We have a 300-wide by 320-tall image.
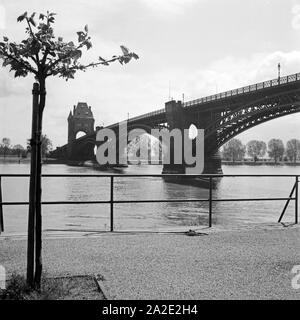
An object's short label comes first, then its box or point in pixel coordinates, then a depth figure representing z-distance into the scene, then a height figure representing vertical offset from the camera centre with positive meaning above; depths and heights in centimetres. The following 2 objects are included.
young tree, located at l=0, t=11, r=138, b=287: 354 +85
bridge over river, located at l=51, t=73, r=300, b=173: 4106 +628
